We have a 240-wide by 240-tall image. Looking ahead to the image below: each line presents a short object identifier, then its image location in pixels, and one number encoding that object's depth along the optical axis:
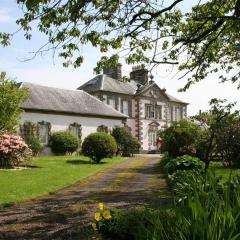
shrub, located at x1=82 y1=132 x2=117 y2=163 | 18.46
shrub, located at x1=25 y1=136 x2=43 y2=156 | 23.32
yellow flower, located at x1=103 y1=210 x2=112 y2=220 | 4.12
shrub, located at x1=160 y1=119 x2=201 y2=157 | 16.89
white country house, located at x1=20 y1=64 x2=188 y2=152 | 25.41
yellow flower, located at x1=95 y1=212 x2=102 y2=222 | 4.15
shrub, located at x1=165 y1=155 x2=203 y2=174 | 10.41
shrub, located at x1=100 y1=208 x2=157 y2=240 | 4.25
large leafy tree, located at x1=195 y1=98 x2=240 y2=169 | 15.74
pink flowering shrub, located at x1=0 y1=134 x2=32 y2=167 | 16.20
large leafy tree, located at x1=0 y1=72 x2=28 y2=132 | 16.63
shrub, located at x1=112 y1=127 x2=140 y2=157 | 27.94
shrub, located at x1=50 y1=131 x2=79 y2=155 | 25.46
